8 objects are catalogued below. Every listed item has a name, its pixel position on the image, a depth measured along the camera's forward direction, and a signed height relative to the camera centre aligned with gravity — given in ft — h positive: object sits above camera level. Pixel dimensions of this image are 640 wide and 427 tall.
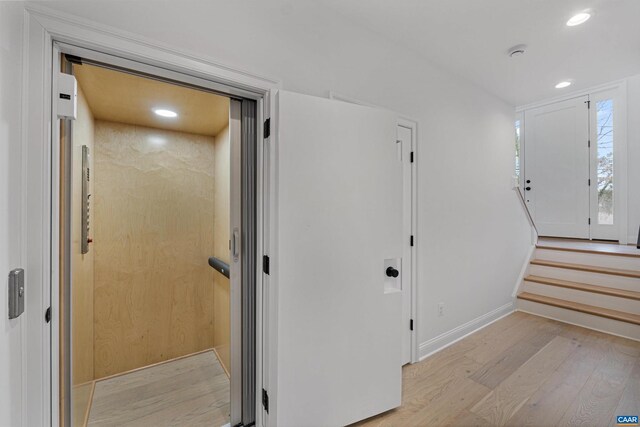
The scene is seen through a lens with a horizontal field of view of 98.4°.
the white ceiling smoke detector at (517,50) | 7.85 +4.75
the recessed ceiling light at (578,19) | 6.60 +4.78
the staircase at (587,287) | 9.69 -2.86
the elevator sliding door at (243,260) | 5.49 -0.96
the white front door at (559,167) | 14.03 +2.53
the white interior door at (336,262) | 4.98 -0.96
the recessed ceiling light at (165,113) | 7.33 +2.69
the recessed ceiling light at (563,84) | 10.58 +5.06
